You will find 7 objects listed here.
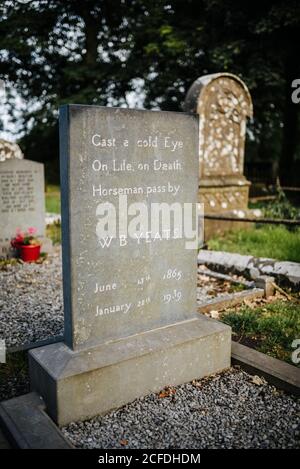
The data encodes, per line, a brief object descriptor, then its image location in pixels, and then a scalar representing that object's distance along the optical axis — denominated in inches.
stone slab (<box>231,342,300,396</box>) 121.9
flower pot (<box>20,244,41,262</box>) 286.5
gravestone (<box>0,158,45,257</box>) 293.6
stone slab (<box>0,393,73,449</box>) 93.3
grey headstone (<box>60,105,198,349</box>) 108.4
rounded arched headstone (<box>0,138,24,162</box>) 366.0
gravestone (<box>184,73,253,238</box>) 308.5
